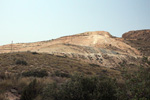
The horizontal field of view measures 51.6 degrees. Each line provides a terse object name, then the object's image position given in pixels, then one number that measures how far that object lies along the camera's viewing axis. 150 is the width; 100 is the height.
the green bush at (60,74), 18.77
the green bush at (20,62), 24.19
